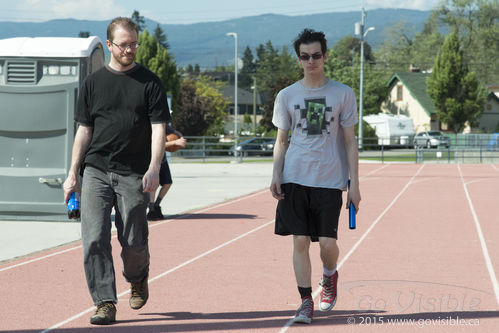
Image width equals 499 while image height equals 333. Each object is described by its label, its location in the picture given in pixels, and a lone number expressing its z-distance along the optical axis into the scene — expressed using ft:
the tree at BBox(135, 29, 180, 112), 193.67
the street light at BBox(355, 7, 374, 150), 165.99
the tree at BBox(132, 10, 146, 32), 442.91
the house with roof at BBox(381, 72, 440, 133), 247.91
